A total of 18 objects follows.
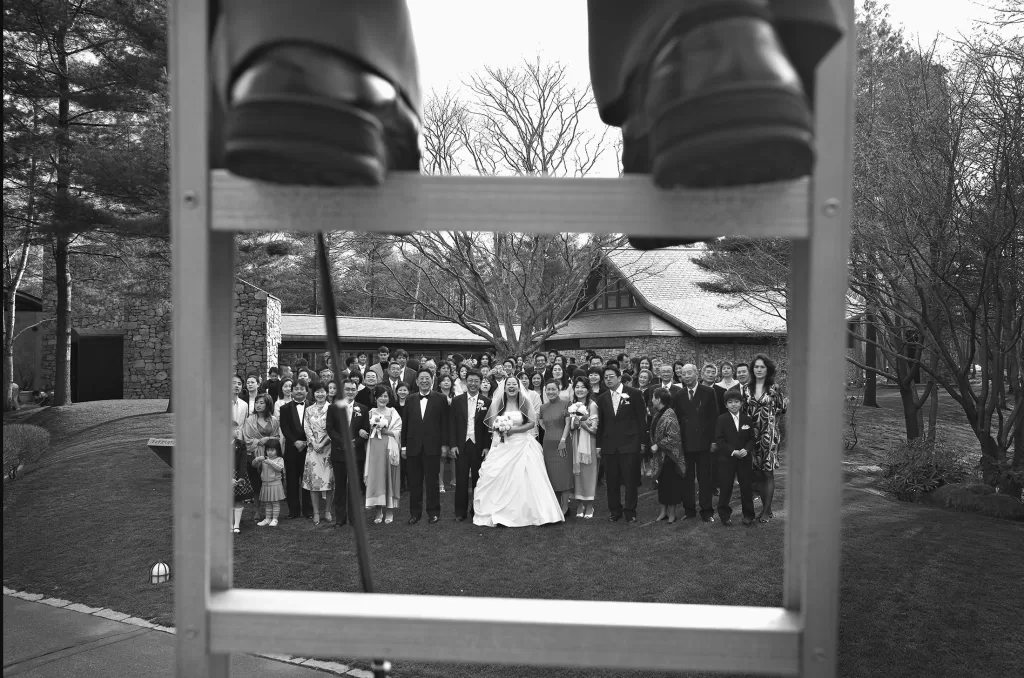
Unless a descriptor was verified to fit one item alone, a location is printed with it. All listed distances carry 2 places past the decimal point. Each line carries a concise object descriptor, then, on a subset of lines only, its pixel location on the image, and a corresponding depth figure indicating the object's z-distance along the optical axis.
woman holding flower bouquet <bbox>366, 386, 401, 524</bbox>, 9.78
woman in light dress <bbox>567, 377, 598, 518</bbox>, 9.87
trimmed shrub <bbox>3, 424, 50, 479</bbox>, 13.91
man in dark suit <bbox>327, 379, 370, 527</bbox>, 9.69
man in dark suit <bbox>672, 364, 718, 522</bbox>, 9.43
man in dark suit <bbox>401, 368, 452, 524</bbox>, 9.78
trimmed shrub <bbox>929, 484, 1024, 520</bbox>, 10.09
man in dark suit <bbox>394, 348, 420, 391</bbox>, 13.51
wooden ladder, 0.89
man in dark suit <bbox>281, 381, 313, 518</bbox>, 10.00
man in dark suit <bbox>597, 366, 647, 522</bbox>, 9.66
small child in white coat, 9.75
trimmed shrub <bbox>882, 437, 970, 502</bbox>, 11.75
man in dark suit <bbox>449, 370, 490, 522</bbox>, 10.01
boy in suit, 9.10
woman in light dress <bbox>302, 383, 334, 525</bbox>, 9.80
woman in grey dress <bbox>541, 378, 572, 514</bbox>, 9.88
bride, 9.59
